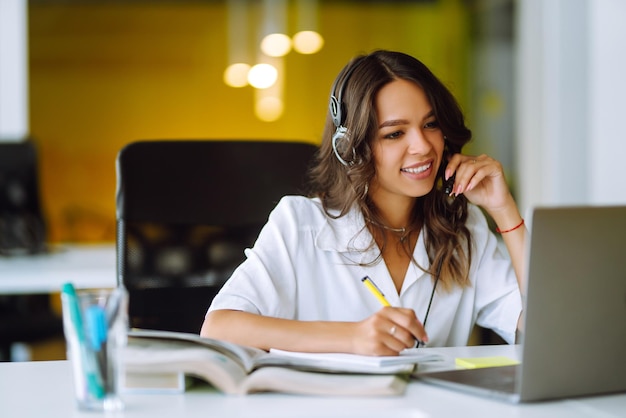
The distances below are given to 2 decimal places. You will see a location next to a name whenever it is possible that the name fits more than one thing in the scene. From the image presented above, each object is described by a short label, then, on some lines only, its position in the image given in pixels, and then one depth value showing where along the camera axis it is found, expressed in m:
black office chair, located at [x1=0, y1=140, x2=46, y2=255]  3.81
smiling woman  2.07
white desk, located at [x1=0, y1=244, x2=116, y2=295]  3.38
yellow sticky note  1.63
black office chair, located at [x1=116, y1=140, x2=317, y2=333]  2.21
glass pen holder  1.41
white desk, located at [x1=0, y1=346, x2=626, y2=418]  1.40
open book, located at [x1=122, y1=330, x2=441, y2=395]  1.47
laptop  1.37
